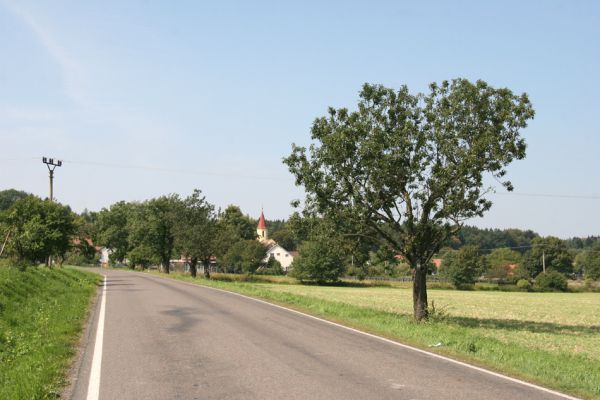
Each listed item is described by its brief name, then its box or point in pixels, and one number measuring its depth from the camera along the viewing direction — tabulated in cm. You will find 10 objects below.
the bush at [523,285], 8781
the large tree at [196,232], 6475
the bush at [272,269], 10750
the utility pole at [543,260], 11556
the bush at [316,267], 8338
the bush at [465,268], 8900
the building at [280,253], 13962
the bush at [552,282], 8831
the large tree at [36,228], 3550
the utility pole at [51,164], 4892
